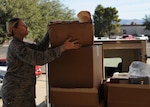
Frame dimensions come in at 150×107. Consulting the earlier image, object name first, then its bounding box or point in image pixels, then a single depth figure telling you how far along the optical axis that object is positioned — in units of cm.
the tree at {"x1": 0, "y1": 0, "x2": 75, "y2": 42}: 1602
